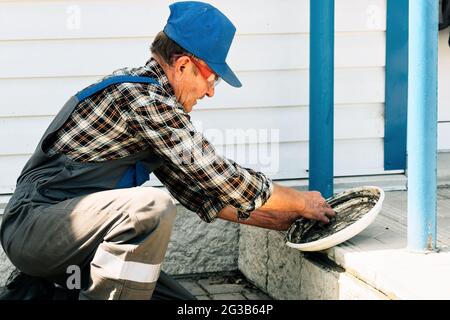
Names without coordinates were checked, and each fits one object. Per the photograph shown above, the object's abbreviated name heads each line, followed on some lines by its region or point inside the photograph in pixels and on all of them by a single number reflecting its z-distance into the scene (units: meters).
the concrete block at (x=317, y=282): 4.09
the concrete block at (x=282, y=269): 4.49
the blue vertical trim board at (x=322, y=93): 4.92
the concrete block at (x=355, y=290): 3.70
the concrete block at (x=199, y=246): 5.22
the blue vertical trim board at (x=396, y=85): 5.34
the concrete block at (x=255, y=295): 4.88
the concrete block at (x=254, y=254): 4.93
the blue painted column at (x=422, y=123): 3.78
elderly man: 3.53
